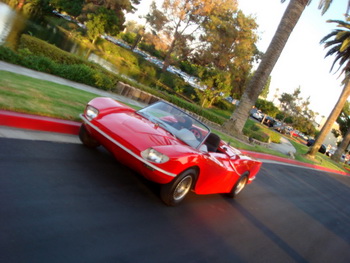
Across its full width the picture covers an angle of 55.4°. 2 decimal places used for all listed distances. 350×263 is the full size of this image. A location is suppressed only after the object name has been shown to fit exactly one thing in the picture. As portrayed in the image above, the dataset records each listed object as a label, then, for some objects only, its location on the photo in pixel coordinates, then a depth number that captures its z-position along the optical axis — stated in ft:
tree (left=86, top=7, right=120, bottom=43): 161.56
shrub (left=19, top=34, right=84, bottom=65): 46.39
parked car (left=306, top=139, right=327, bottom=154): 168.45
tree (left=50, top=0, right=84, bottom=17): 202.18
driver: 19.44
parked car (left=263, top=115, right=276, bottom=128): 171.96
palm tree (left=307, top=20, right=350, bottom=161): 83.25
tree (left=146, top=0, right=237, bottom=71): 145.38
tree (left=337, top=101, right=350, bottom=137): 143.33
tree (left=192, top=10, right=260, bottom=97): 143.33
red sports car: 15.37
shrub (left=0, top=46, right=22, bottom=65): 35.88
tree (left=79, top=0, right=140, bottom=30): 179.32
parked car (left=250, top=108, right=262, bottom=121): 177.86
